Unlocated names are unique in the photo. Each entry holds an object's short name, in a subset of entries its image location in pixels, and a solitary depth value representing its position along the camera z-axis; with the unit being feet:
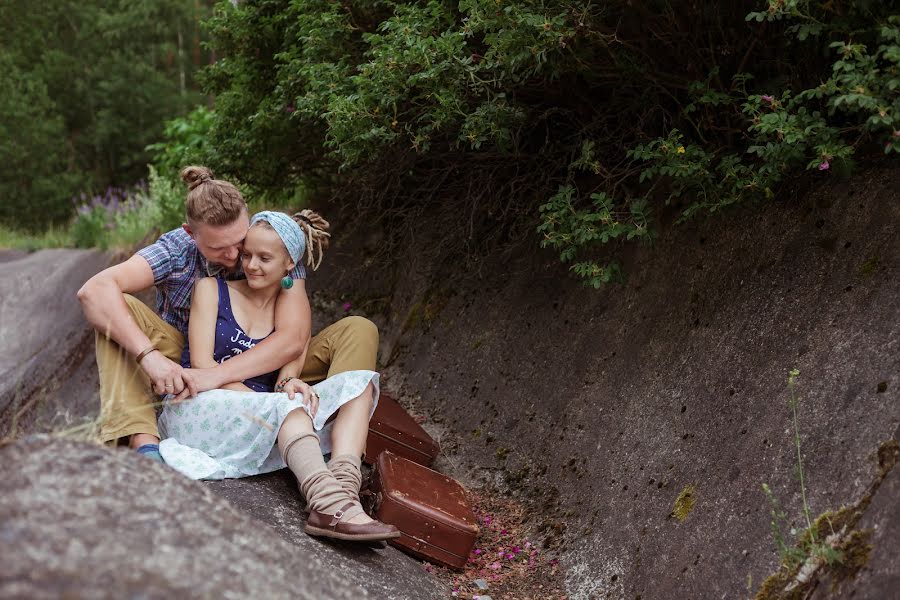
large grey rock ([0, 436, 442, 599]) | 5.37
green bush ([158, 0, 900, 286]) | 9.09
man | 11.23
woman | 10.96
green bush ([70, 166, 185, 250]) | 27.29
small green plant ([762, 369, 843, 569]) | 7.37
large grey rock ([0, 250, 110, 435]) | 22.06
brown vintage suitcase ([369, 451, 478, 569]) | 11.29
